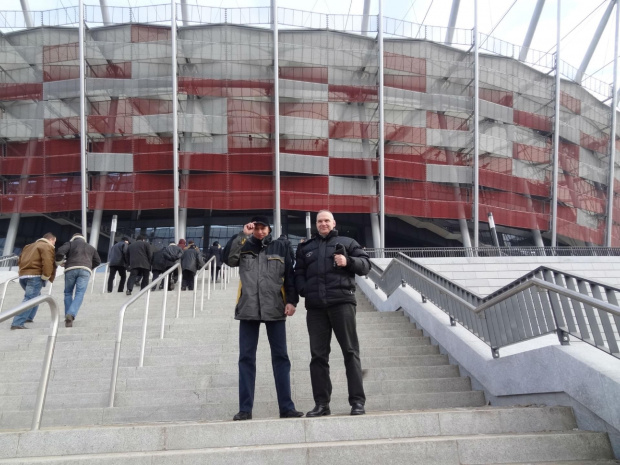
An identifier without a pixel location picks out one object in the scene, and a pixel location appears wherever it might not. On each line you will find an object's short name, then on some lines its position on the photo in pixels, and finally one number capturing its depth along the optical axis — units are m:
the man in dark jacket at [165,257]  13.67
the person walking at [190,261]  13.91
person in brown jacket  9.07
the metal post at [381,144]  35.22
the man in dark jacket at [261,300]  4.82
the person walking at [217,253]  17.38
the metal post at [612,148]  39.06
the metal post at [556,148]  38.47
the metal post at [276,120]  34.72
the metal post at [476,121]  36.78
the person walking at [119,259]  13.45
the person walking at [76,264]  9.26
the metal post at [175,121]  33.94
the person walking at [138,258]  13.06
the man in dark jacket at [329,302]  4.86
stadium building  35.59
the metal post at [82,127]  33.44
